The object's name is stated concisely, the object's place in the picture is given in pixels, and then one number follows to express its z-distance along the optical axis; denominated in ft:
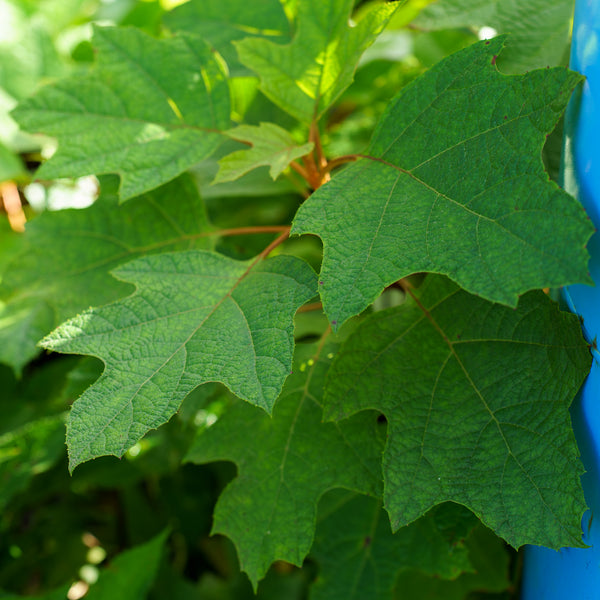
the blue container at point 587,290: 2.23
